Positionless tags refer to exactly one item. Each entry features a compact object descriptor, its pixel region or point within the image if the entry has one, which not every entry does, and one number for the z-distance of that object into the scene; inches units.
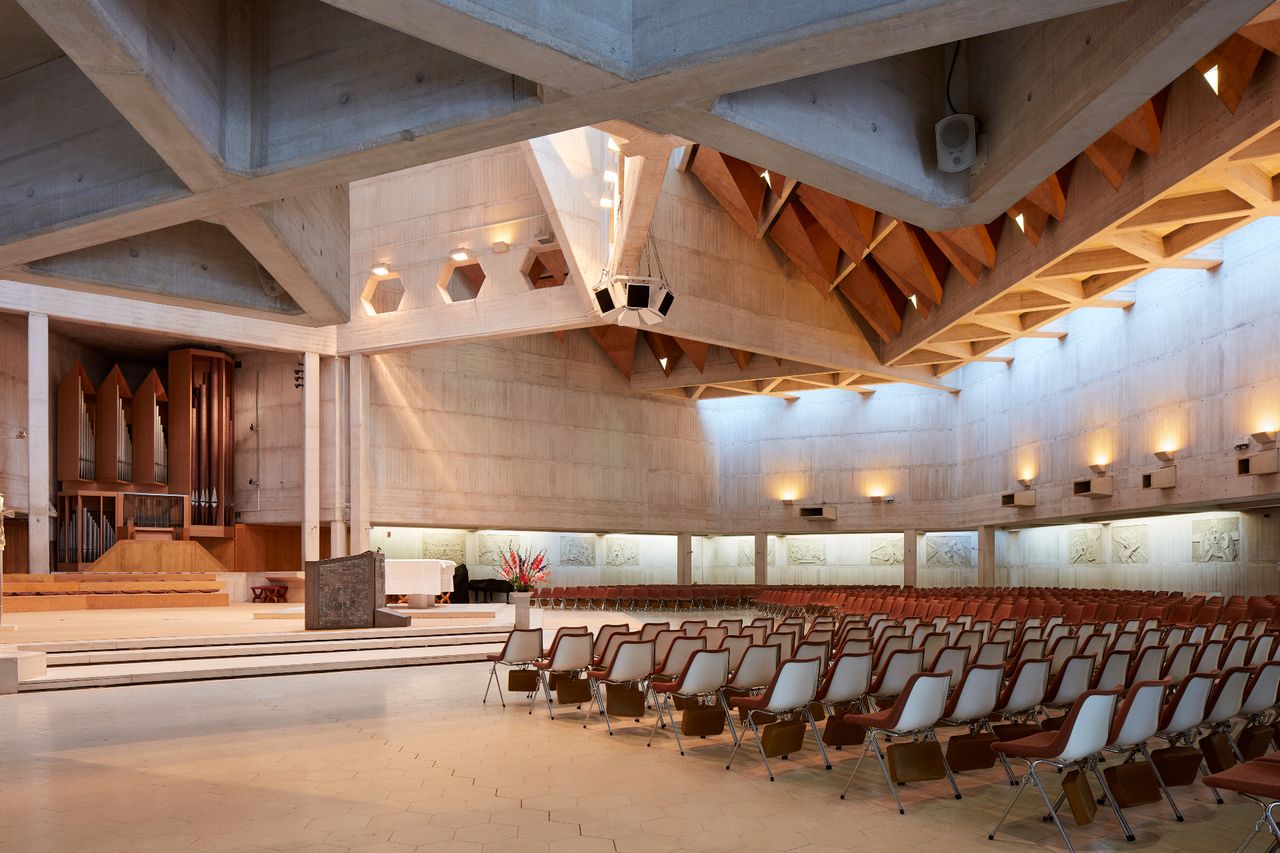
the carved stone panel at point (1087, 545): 851.4
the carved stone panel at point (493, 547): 999.0
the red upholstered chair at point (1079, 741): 177.5
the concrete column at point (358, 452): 864.3
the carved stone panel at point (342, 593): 526.9
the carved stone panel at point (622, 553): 1101.1
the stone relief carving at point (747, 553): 1163.9
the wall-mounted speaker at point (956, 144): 247.6
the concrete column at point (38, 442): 725.3
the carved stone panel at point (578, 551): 1066.1
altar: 685.9
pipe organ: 856.9
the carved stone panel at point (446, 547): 964.6
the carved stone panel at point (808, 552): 1134.4
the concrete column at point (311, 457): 858.8
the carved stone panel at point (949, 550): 1038.4
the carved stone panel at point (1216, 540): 684.1
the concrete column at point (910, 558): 1023.6
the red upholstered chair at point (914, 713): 206.5
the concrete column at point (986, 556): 963.3
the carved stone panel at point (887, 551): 1084.5
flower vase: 541.6
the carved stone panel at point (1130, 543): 791.1
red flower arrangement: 608.1
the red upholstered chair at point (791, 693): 231.9
